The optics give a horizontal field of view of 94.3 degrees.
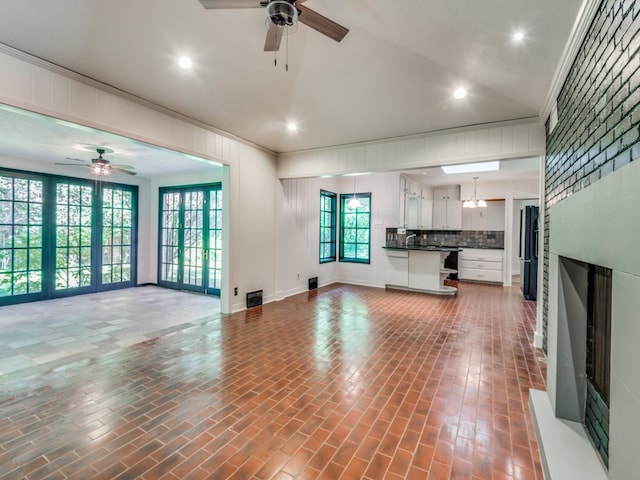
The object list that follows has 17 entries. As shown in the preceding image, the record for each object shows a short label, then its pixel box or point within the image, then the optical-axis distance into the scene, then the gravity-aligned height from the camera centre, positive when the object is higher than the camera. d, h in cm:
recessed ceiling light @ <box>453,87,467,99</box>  330 +167
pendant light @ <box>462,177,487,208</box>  757 +95
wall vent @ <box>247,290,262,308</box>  530 -113
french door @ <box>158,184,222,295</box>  656 -7
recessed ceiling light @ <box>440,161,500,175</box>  467 +132
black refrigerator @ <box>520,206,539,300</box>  606 -23
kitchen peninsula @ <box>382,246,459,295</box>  662 -70
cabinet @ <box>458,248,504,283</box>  794 -68
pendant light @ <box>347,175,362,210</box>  728 +91
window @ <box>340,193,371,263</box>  777 +22
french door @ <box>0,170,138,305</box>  549 -5
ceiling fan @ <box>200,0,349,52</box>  186 +148
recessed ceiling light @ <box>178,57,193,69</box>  290 +172
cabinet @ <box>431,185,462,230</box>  849 +91
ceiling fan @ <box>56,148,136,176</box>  475 +110
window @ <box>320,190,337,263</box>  752 +30
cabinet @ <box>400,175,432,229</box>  742 +95
